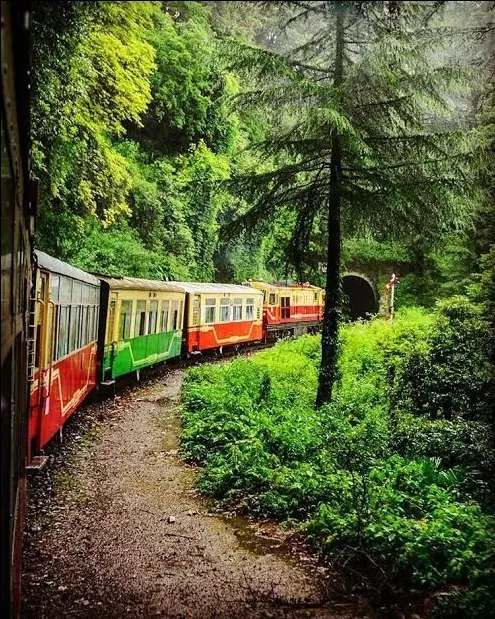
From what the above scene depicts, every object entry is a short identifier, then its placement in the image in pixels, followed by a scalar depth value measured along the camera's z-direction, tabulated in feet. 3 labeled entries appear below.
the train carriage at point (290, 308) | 87.35
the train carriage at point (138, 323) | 39.70
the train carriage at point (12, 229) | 7.52
